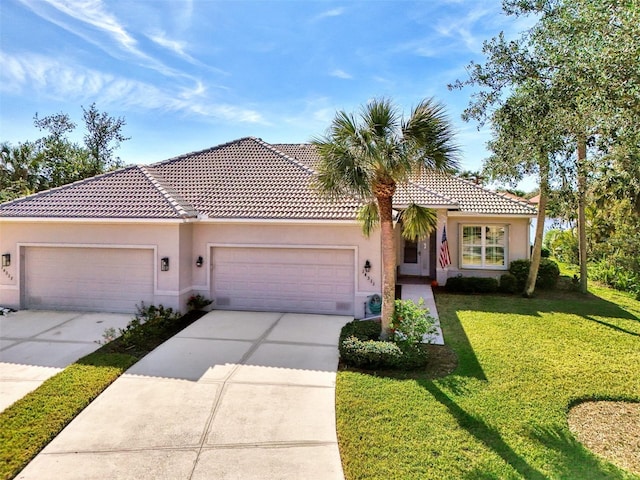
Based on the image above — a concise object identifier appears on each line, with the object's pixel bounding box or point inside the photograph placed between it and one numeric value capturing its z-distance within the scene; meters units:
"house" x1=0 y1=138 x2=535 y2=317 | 12.16
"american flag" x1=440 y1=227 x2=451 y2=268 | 16.66
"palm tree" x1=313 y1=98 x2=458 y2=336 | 7.88
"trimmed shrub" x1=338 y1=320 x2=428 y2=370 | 7.90
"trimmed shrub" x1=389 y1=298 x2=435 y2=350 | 8.48
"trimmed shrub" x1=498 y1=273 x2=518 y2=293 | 16.22
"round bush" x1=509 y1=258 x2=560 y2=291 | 16.58
